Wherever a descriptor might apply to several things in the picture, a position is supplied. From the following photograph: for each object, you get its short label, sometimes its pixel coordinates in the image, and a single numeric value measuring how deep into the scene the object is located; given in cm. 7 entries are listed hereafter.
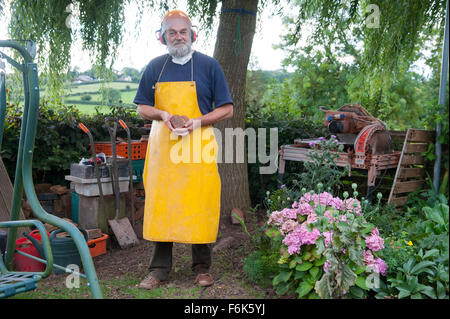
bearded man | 286
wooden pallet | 376
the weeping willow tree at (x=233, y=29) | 391
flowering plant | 241
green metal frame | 230
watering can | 328
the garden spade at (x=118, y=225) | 396
